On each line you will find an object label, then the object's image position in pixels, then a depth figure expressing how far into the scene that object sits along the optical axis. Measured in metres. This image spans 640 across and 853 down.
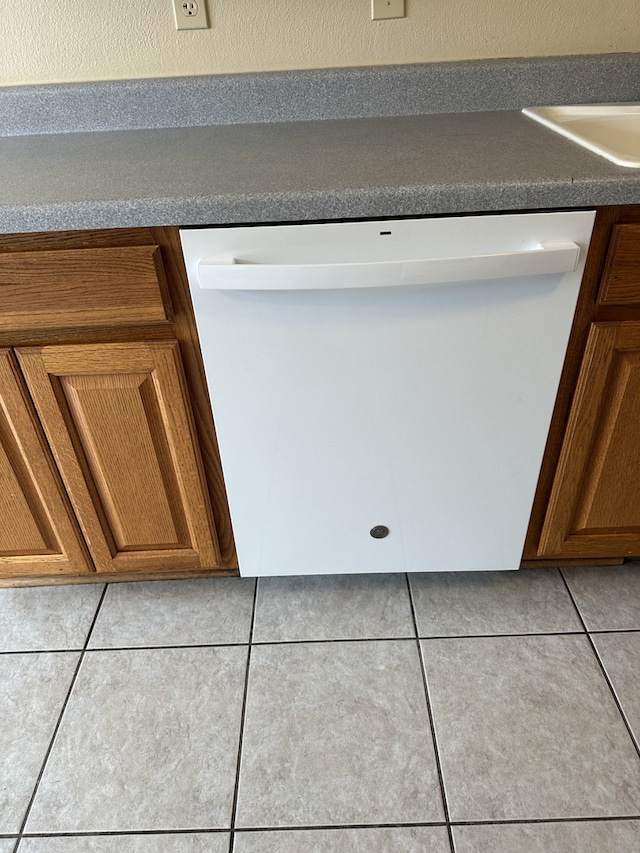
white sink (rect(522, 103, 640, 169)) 1.31
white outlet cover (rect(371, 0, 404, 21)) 1.33
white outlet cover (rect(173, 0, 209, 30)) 1.33
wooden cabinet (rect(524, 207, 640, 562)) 1.00
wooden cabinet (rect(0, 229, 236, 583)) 1.01
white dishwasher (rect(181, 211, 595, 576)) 0.97
